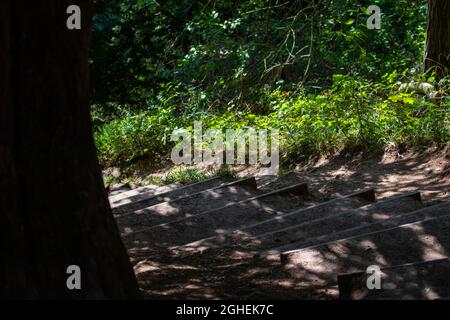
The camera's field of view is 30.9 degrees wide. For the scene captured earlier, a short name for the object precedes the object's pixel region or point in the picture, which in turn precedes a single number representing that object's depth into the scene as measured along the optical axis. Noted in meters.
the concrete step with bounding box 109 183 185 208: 9.54
